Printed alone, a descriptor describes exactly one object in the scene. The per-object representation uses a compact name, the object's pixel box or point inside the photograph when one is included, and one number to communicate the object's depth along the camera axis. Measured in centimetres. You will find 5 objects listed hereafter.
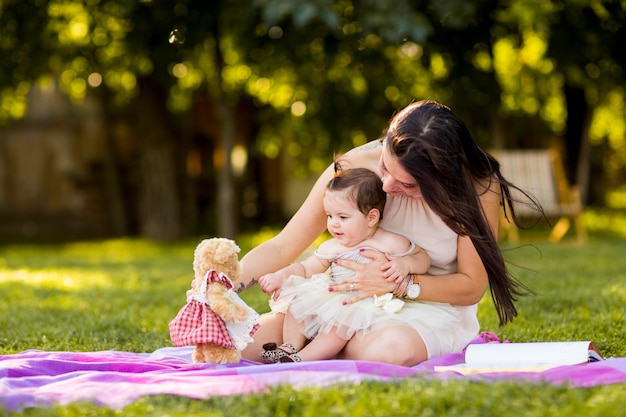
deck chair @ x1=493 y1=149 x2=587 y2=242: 2151
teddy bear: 678
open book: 644
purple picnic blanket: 571
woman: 688
